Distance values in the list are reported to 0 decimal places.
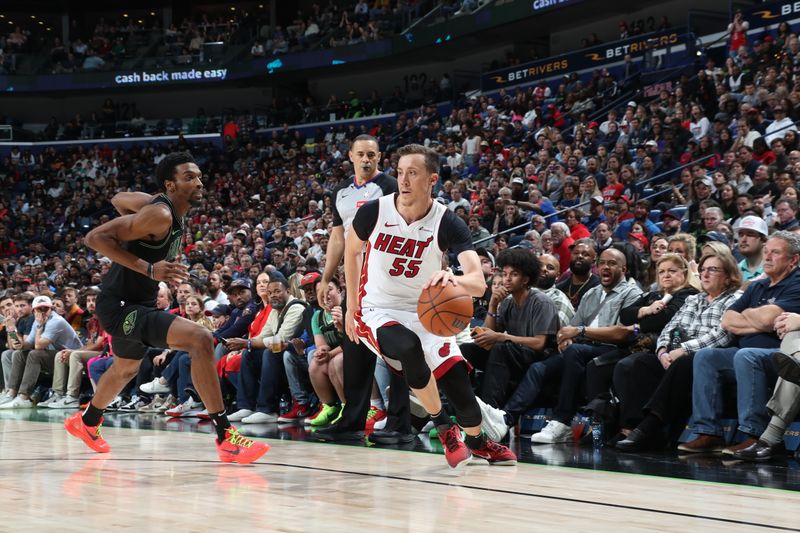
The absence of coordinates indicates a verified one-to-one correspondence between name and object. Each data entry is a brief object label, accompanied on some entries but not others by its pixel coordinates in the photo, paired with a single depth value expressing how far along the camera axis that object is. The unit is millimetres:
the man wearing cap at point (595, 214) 11344
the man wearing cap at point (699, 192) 9766
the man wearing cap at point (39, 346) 11102
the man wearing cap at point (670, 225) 9312
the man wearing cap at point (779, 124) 11453
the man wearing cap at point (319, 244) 14031
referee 6309
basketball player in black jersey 5066
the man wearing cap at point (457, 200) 13484
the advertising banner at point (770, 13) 15945
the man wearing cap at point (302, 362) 8194
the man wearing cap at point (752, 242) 6652
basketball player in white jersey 4824
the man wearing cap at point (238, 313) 9211
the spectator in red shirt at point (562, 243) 9359
